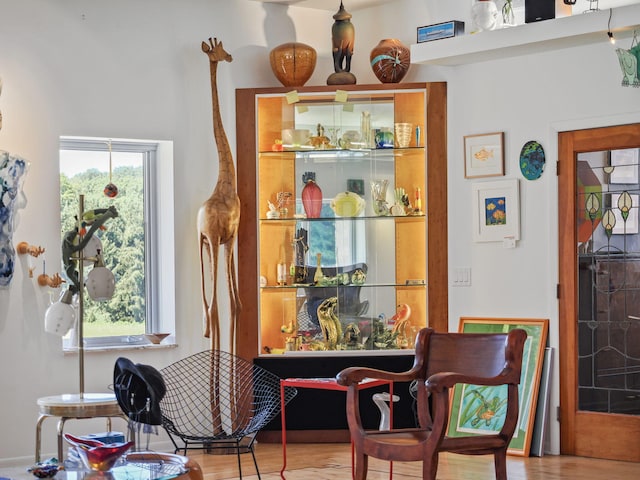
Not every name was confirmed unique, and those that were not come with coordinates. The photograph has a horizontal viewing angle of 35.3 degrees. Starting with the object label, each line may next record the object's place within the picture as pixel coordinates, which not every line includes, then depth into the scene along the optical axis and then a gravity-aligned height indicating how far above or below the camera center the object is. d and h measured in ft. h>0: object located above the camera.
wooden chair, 14.35 -1.95
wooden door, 20.39 -0.88
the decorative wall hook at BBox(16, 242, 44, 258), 20.61 +0.24
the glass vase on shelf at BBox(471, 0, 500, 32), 21.54 +5.20
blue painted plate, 21.79 +2.08
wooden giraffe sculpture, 21.99 +0.81
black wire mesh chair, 21.88 -2.89
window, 22.57 +0.68
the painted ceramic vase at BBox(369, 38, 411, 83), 23.41 +4.59
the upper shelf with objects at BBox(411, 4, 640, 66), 19.39 +4.48
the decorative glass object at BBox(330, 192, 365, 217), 23.48 +1.25
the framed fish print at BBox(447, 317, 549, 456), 21.22 -3.07
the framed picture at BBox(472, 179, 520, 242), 22.16 +1.01
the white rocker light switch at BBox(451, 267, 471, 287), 22.85 -0.47
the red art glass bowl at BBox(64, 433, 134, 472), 13.03 -2.55
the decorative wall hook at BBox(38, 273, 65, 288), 20.74 -0.42
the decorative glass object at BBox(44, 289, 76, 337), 18.76 -1.04
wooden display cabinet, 23.24 +0.87
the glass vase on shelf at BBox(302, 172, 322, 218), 23.47 +1.37
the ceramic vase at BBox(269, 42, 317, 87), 23.34 +4.57
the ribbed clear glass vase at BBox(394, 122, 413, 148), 23.36 +2.78
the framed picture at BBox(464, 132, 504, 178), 22.41 +2.28
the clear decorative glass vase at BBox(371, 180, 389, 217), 23.47 +1.42
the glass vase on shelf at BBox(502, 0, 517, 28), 21.81 +5.25
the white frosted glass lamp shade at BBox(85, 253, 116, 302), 18.54 -0.41
